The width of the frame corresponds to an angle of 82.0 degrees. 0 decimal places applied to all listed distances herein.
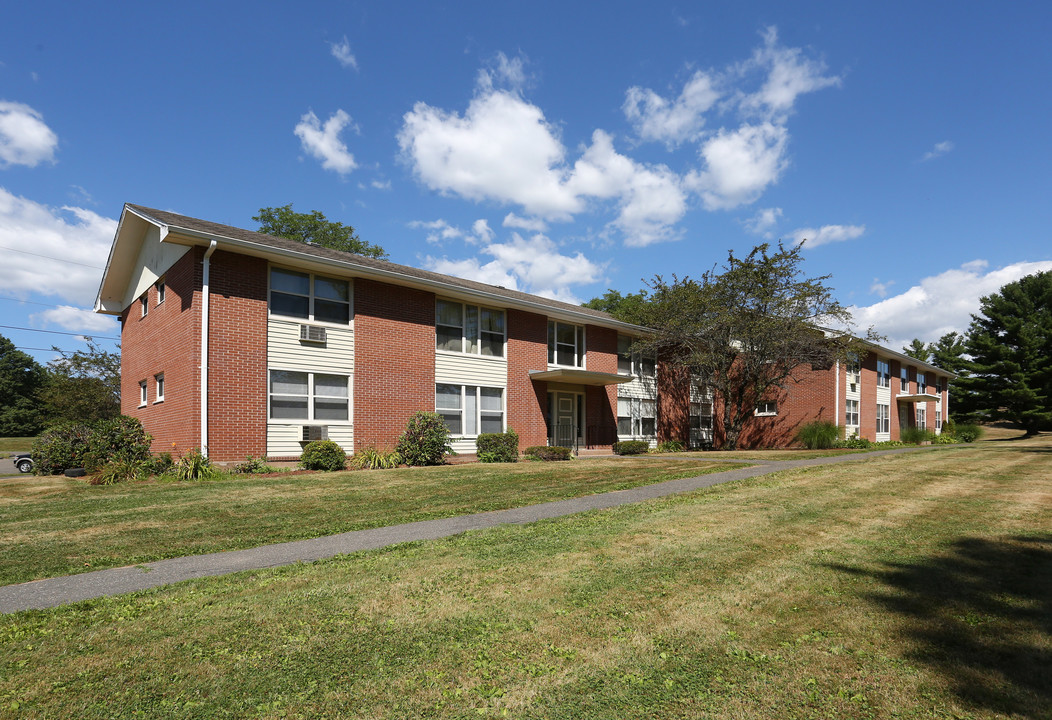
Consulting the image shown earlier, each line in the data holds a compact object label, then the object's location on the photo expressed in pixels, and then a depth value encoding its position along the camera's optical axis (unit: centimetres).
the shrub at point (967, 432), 3772
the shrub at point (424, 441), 1659
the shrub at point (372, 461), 1571
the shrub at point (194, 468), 1328
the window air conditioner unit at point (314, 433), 1598
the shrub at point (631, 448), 2298
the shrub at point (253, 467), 1417
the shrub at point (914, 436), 3281
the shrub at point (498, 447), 1869
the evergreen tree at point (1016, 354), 4147
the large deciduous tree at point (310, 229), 4178
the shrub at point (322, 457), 1489
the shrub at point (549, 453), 1922
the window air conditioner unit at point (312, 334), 1603
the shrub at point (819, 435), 2730
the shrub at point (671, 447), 2553
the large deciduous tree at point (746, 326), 2375
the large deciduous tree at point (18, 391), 5884
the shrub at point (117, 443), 1451
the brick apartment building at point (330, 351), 1482
